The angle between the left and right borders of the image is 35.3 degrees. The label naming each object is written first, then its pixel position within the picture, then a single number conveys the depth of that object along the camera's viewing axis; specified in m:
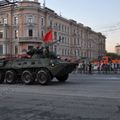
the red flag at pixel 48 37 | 15.14
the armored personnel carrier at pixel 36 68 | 11.76
